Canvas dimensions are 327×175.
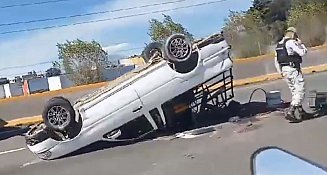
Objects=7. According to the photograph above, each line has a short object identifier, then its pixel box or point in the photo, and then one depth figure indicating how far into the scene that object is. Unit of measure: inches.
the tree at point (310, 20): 1114.9
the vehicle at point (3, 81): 2142.5
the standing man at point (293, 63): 352.5
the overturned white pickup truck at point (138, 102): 363.9
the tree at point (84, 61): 1192.2
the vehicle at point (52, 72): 1469.7
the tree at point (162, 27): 1403.1
